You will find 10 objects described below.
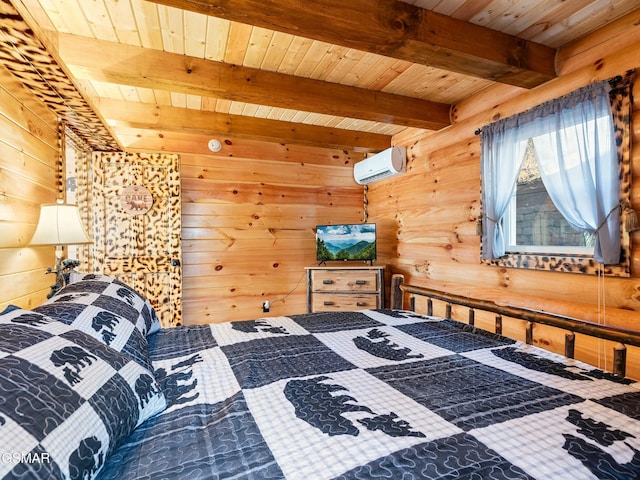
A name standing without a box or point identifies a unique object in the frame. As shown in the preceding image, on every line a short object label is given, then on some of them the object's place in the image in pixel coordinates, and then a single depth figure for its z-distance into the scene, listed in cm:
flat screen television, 356
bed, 69
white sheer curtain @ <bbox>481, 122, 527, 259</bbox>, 238
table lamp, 180
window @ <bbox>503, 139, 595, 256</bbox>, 209
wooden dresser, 344
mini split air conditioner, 347
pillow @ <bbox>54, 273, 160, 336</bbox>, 134
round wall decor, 322
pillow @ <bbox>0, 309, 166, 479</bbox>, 59
